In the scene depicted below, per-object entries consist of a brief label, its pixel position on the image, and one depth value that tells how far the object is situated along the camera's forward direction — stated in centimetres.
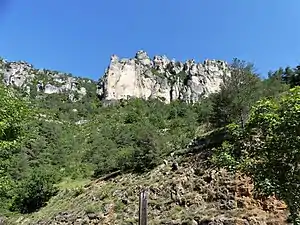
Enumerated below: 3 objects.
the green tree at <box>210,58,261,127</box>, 2972
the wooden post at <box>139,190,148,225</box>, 739
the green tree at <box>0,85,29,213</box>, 1066
